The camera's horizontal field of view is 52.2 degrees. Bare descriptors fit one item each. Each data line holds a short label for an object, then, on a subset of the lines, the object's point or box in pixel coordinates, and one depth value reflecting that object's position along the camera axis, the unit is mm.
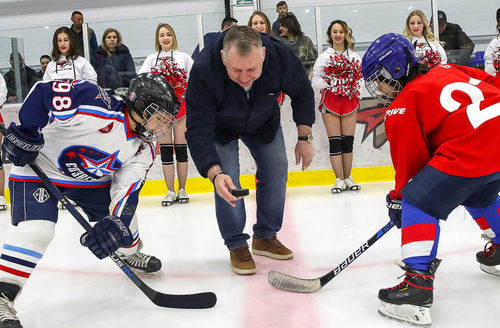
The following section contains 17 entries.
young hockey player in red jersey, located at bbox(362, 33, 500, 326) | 1670
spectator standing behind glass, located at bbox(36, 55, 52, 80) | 5051
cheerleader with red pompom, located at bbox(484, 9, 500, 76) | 4566
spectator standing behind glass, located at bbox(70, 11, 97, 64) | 5109
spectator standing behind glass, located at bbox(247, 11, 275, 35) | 4113
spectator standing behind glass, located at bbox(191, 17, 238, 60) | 4637
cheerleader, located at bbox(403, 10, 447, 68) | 4391
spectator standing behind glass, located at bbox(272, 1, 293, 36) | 5086
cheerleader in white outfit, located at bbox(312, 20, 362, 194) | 4273
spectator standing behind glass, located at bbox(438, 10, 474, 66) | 4949
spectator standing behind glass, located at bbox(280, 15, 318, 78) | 4781
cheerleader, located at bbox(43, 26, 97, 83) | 4430
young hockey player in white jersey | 1832
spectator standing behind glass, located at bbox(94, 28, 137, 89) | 4945
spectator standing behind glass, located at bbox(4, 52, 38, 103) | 5070
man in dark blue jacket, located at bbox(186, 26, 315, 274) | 1966
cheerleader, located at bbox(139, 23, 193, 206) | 4254
